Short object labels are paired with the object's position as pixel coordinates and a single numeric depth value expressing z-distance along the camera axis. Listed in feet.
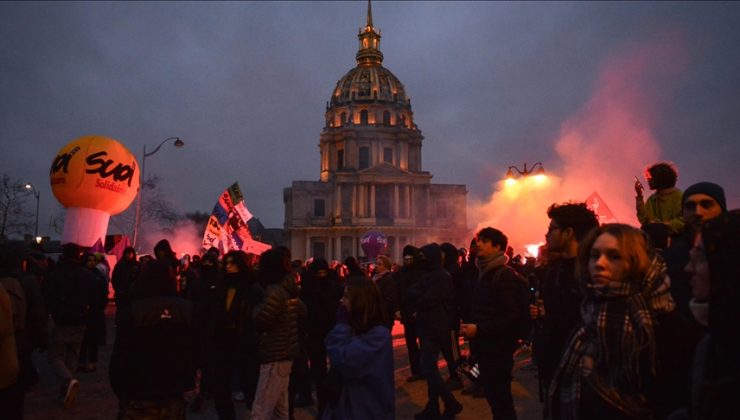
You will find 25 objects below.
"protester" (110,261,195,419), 13.35
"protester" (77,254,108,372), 31.83
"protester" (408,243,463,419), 20.92
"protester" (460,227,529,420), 15.83
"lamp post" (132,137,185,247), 83.99
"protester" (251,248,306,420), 17.07
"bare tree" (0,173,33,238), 129.23
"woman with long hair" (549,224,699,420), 8.20
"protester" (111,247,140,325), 36.14
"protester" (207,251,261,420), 18.62
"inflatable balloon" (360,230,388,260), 138.21
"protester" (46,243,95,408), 25.05
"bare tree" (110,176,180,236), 155.02
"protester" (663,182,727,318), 11.67
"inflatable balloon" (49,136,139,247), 58.03
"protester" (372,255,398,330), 31.01
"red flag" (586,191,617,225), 35.12
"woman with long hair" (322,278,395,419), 12.79
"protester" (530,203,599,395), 11.66
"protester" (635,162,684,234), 19.02
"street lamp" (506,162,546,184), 58.49
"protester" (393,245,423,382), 29.89
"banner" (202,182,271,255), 48.44
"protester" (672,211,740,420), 5.98
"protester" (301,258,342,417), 24.44
